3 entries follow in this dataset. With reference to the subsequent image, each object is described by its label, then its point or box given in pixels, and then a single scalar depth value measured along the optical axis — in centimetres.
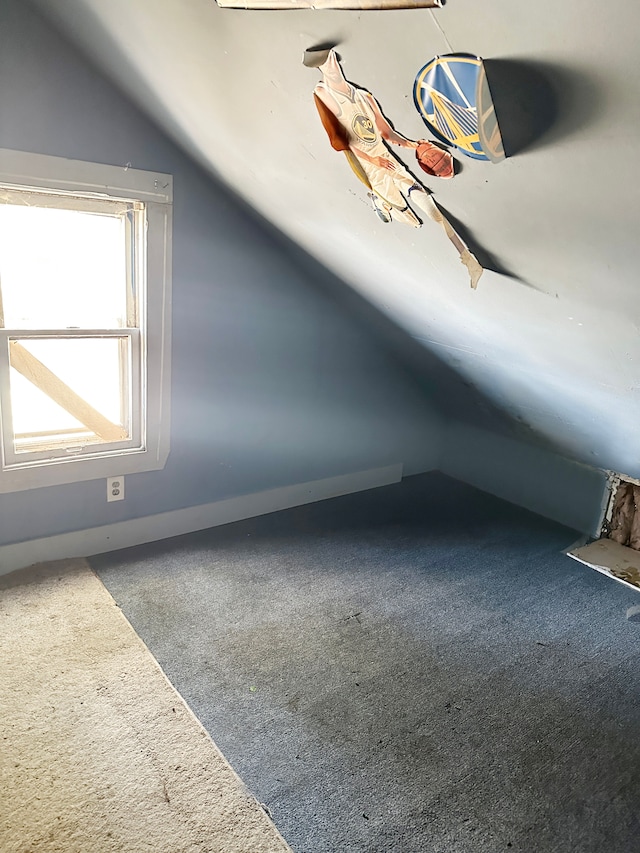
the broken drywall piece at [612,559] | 289
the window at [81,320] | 237
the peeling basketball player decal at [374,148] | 141
